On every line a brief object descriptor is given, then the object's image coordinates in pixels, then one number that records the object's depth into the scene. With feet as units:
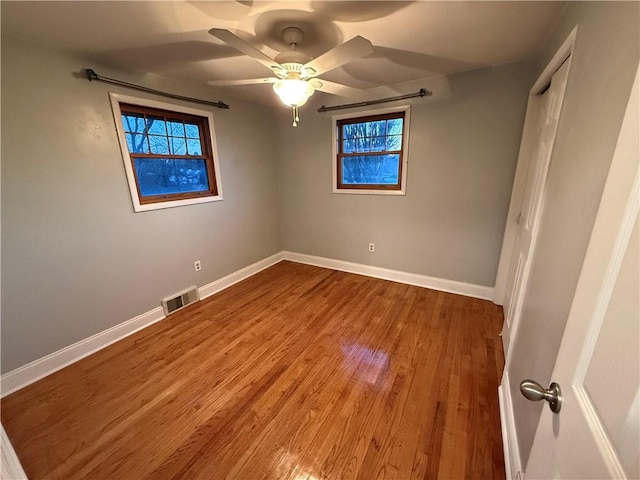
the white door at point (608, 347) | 1.32
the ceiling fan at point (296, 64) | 4.24
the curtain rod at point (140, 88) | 6.23
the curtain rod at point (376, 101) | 8.47
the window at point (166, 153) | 7.39
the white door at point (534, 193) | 4.94
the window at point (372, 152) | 9.58
